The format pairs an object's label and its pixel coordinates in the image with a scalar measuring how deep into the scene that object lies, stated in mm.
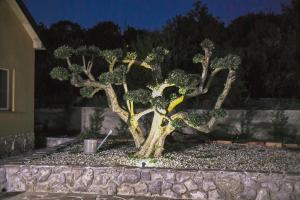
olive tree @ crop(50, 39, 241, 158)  6201
